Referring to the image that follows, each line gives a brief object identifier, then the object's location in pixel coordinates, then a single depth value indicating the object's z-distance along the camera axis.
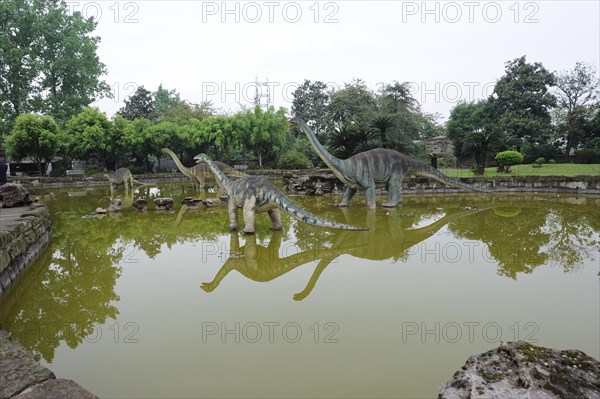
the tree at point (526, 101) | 23.48
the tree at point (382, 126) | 16.58
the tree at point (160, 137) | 24.88
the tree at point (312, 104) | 35.16
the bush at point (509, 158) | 17.31
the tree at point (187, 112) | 33.72
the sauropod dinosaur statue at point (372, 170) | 9.69
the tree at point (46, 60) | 26.02
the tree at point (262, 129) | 25.81
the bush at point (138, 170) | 26.16
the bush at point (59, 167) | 23.57
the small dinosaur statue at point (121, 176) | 15.84
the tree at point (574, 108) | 23.02
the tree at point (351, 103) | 28.20
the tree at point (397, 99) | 25.20
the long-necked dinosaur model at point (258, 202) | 6.22
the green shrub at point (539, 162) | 19.00
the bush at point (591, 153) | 19.75
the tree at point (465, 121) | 27.66
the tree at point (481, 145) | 16.98
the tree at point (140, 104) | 39.03
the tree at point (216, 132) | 25.23
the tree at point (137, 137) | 24.16
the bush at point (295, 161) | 25.30
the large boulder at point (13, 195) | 8.07
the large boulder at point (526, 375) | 1.70
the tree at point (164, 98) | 45.55
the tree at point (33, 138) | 20.80
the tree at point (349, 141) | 16.16
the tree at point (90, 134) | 22.72
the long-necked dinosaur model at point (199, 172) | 16.17
